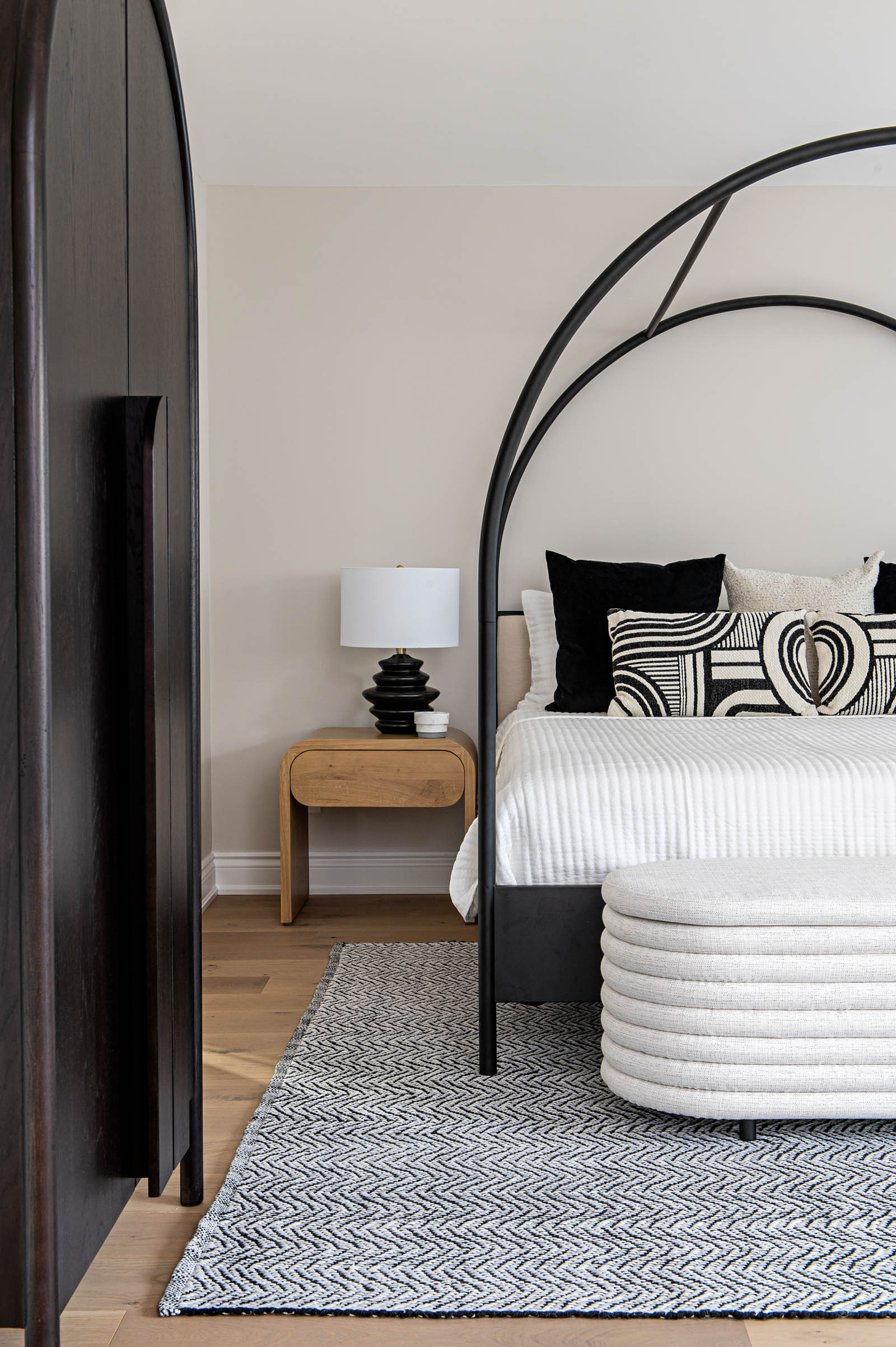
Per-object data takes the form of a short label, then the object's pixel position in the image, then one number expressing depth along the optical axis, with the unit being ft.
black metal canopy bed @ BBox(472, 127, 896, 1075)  6.63
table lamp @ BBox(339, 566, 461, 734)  11.17
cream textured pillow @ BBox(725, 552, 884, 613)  10.93
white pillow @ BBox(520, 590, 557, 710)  11.51
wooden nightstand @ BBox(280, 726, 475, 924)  10.91
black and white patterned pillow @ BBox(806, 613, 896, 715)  9.80
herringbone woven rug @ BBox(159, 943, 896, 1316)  4.64
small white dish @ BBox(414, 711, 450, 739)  11.35
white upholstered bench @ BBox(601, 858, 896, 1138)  5.76
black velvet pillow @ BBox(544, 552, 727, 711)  10.77
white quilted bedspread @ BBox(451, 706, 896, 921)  6.76
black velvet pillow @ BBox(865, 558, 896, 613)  11.08
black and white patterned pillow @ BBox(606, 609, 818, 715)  9.70
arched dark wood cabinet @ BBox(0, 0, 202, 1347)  3.32
